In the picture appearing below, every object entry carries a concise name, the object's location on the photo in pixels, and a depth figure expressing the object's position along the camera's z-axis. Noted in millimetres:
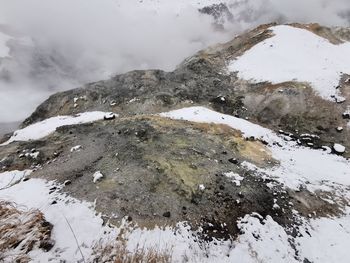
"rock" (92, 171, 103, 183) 14594
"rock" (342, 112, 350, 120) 22448
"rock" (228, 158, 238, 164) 16641
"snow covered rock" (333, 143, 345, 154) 19761
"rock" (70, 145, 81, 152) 18453
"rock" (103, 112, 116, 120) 22922
